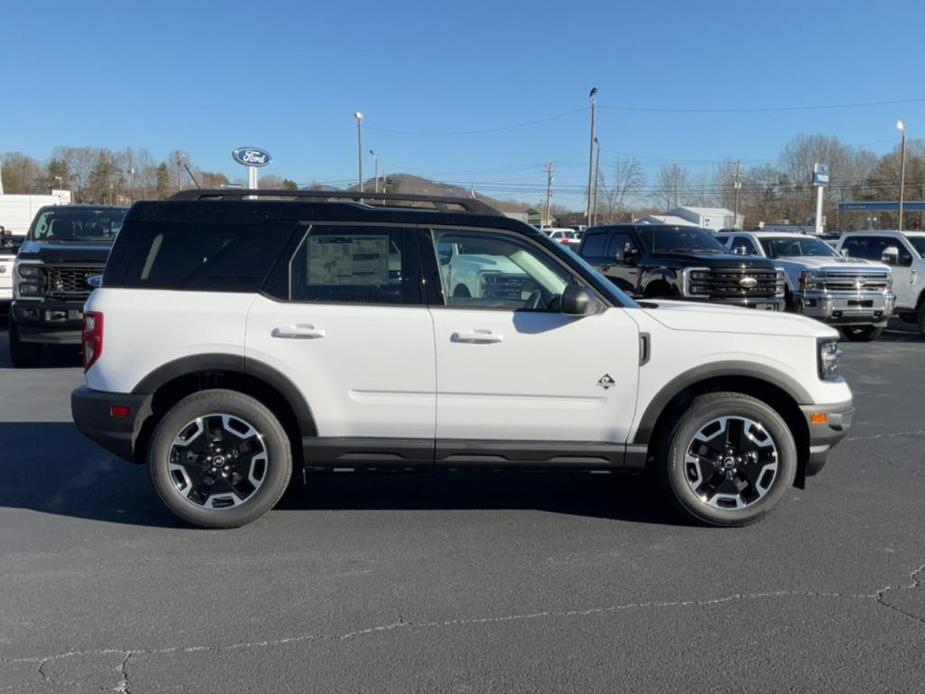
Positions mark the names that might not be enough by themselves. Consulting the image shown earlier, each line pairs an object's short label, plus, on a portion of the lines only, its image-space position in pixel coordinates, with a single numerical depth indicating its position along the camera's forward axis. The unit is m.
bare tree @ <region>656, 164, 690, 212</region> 86.38
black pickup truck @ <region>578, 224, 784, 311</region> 13.52
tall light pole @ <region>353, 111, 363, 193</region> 41.47
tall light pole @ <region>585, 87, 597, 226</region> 42.20
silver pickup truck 14.50
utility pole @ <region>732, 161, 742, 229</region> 78.43
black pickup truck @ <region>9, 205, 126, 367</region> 10.47
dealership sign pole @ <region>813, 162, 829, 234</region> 54.28
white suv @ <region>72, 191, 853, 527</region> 4.89
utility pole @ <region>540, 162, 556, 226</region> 86.74
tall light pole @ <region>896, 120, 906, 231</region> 51.24
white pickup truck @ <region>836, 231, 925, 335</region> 15.72
